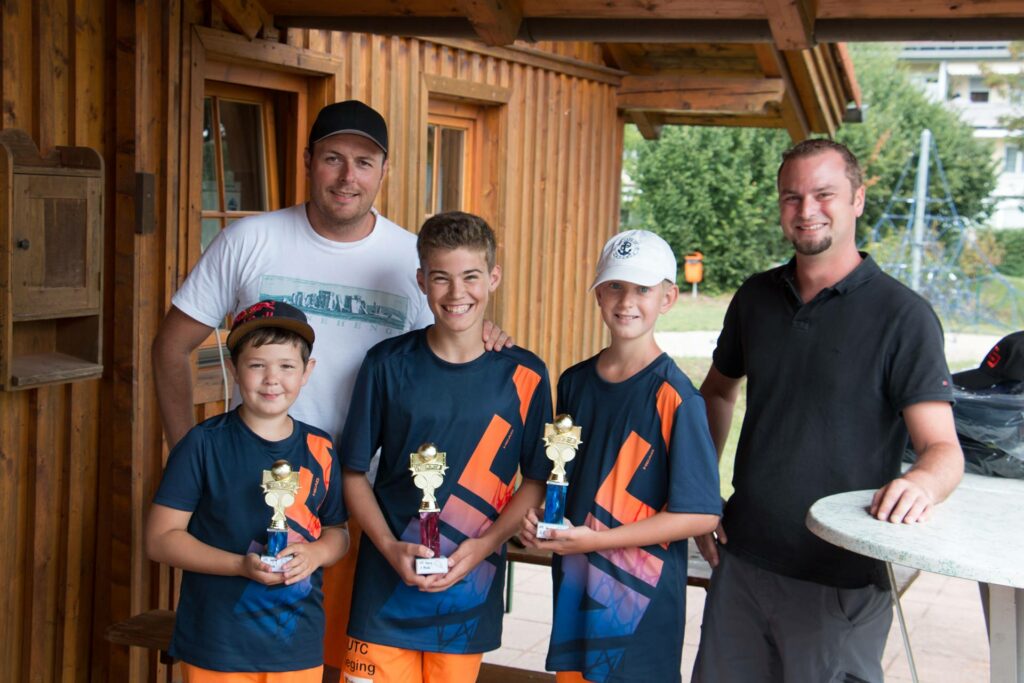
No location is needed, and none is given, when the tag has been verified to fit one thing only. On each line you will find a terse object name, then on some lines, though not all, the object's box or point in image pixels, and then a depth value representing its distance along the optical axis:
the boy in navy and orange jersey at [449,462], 2.95
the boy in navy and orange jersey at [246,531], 2.74
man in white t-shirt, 3.25
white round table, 2.24
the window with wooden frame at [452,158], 6.86
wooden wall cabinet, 3.52
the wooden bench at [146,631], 3.93
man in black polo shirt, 2.86
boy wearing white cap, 2.83
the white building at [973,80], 42.78
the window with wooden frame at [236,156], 5.16
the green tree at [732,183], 25.88
